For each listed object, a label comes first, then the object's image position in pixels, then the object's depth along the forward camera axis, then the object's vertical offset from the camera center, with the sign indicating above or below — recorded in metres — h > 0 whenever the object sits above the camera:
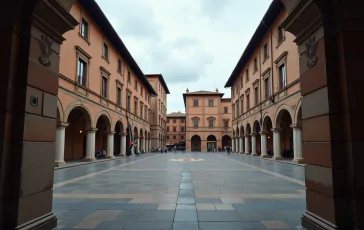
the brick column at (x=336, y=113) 3.35 +0.41
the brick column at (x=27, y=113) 3.44 +0.41
